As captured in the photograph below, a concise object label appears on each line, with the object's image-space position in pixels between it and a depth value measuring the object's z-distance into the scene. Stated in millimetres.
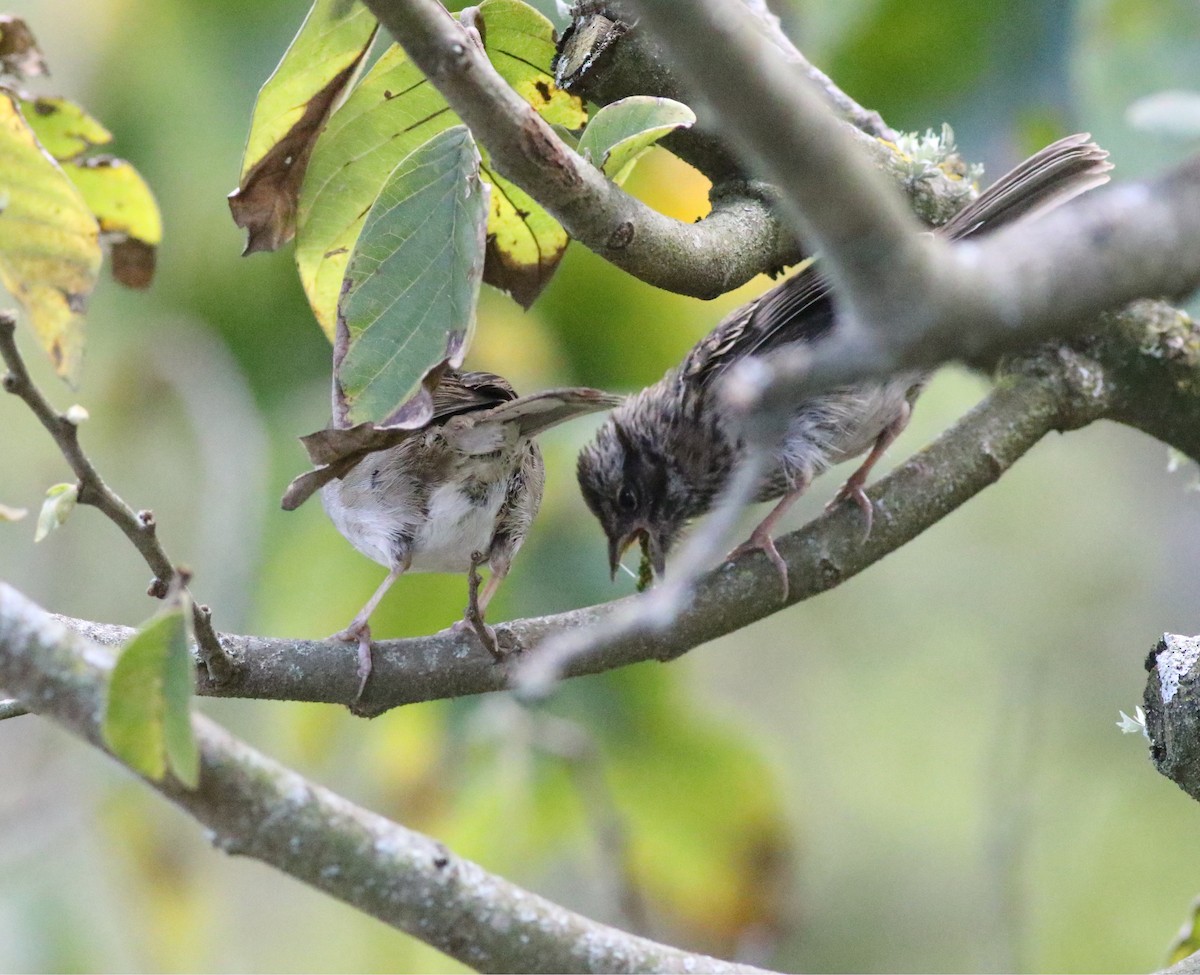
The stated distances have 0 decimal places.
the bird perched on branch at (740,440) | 6086
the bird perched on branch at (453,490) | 6996
